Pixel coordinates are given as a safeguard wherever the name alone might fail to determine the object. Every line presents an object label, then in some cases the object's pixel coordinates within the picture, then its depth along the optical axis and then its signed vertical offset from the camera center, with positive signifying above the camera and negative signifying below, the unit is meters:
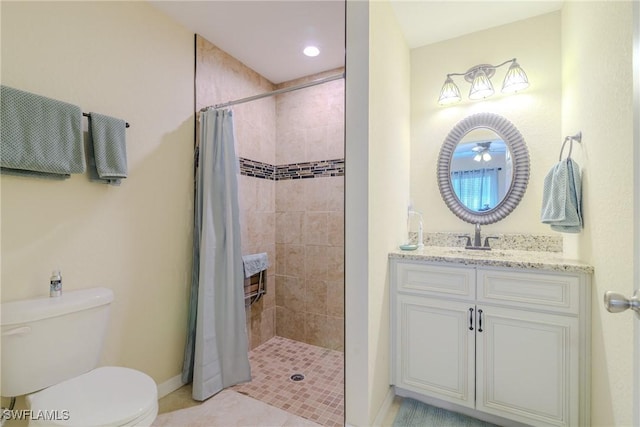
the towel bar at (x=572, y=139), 1.57 +0.42
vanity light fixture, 1.97 +0.91
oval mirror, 2.05 +0.34
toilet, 1.10 -0.67
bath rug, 1.66 -1.14
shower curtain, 1.97 -0.30
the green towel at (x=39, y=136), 1.22 +0.34
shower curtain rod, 1.87 +0.81
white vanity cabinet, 1.45 -0.65
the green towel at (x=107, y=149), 1.50 +0.33
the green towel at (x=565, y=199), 1.54 +0.09
